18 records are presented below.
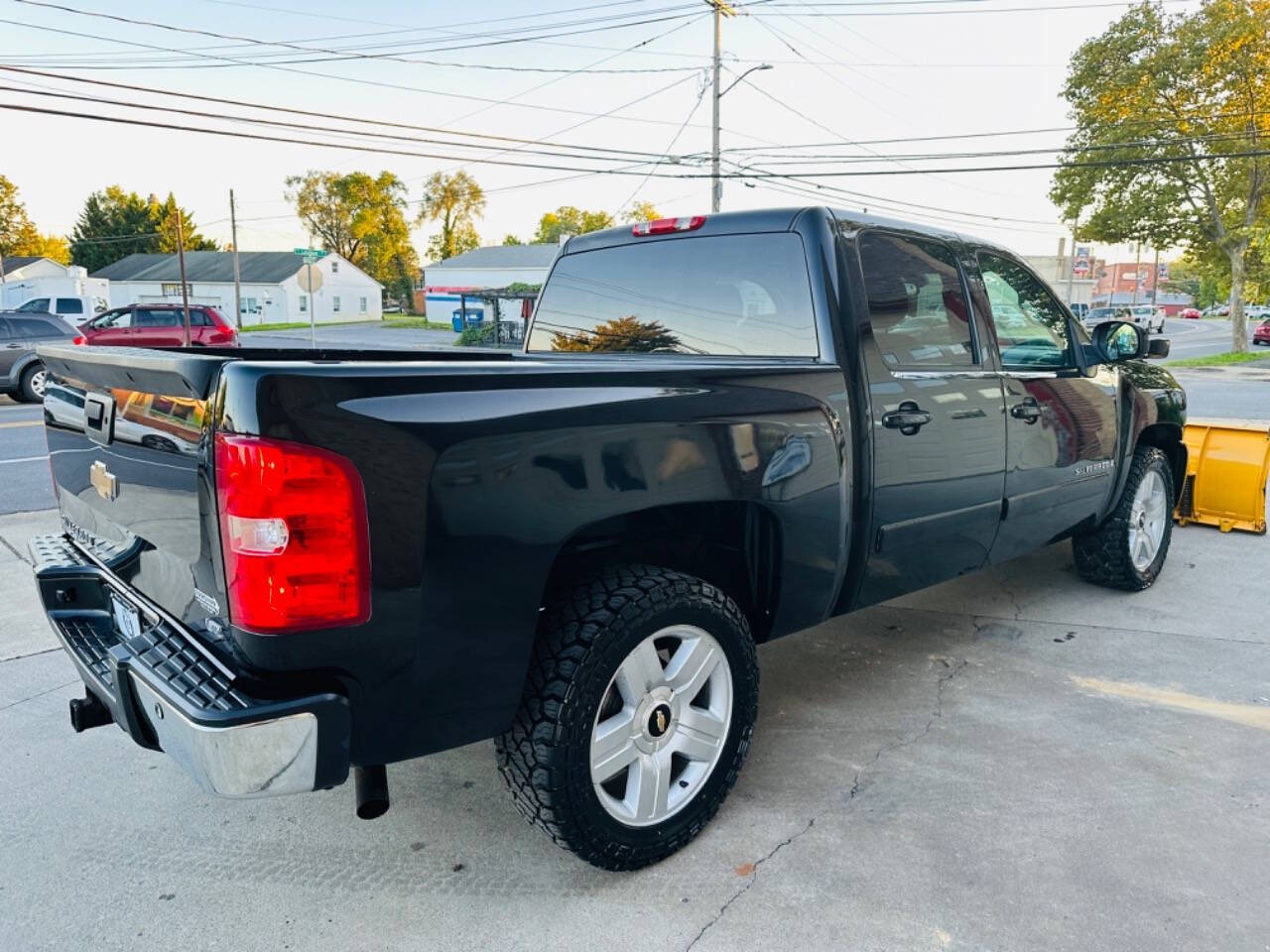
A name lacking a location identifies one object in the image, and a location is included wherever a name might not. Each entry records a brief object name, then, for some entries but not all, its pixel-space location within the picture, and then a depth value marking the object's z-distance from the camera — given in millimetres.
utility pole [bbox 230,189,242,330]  51719
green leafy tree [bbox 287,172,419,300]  85438
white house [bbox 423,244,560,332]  66500
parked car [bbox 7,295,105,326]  26703
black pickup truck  1837
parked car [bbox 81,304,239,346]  20828
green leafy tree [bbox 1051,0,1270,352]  26922
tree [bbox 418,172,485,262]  86812
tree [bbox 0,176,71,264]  73812
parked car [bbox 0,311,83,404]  15656
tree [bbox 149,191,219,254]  76875
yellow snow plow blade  6215
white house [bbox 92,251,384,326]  62438
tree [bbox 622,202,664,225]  74269
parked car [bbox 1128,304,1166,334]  58881
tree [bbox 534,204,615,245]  93856
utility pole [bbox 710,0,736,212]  27297
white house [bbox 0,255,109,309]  50875
